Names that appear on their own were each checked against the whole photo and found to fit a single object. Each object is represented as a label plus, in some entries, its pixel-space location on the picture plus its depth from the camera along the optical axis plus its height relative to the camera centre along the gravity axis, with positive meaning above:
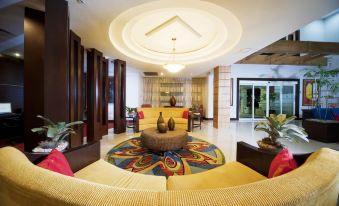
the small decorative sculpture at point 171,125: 3.75 -0.59
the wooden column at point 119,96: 5.23 +0.18
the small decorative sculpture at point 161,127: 3.44 -0.59
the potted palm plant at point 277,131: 1.64 -0.32
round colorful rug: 2.52 -1.13
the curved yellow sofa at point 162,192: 0.48 -0.32
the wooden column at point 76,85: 2.90 +0.34
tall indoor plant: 4.57 +0.70
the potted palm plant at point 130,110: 6.17 -0.37
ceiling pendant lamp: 4.43 +1.05
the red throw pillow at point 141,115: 5.20 -0.49
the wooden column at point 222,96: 6.19 +0.25
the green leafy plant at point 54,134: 1.60 -0.36
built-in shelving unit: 9.24 +0.59
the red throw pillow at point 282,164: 1.03 -0.45
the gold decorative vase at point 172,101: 5.88 +0.00
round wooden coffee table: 3.06 -0.82
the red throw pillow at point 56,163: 0.98 -0.43
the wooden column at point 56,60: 2.08 +0.58
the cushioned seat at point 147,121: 5.20 -0.70
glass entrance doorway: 8.41 +0.25
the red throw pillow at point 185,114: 5.50 -0.48
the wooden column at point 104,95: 4.95 +0.20
